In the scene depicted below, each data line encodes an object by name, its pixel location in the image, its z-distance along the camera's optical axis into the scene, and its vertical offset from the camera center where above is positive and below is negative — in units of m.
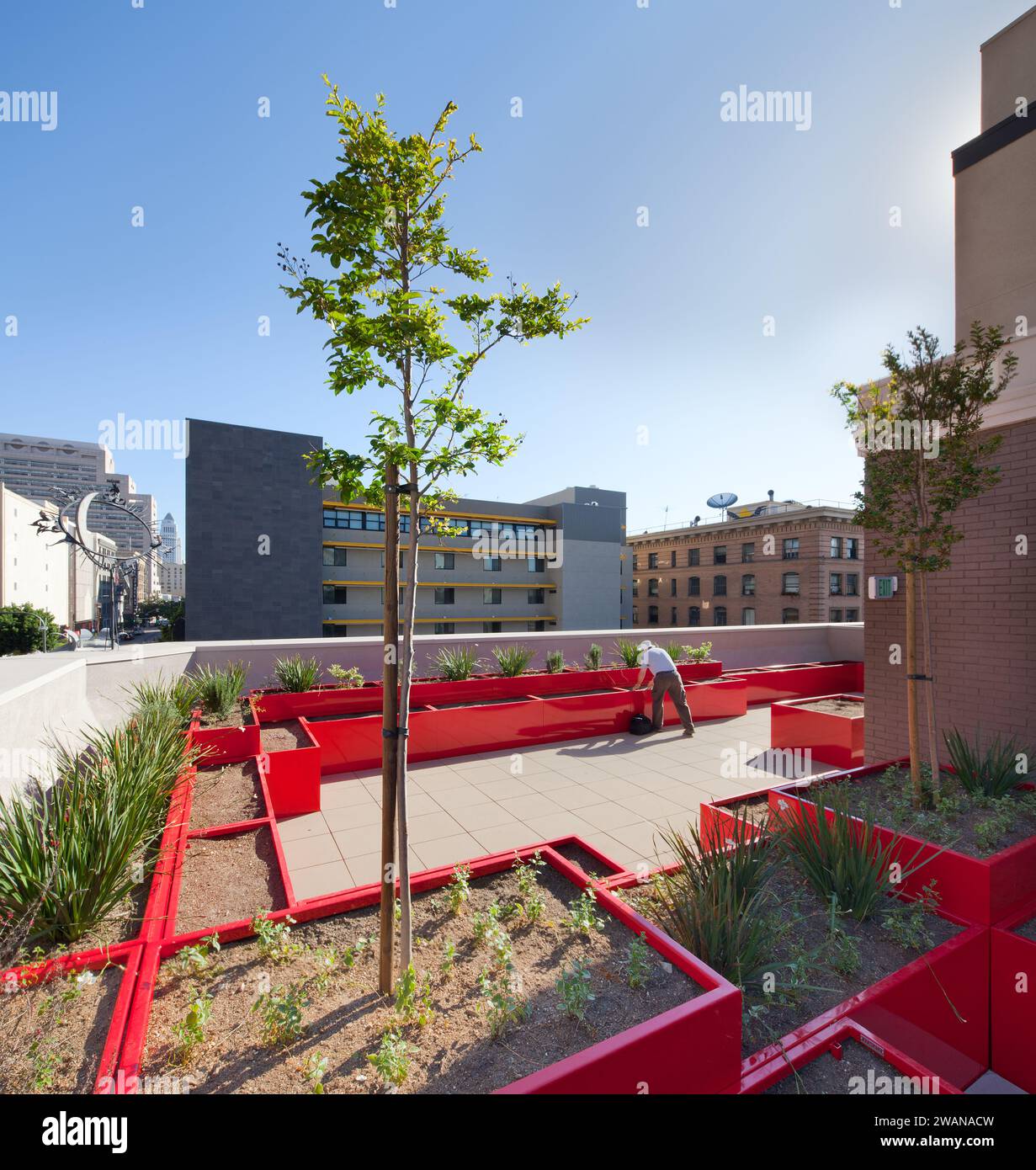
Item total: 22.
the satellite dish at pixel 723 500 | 45.41 +7.53
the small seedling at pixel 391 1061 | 1.89 -1.68
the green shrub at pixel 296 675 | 8.38 -1.34
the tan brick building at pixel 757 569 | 37.00 +1.53
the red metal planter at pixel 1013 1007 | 3.01 -2.35
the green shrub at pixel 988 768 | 4.66 -1.60
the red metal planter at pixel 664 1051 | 1.80 -1.68
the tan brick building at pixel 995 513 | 5.68 +0.83
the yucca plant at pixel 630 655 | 11.01 -1.35
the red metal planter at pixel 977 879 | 3.30 -1.83
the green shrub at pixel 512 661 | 9.88 -1.32
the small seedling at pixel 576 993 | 2.31 -1.75
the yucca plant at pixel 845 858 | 3.35 -1.77
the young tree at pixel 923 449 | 4.58 +1.22
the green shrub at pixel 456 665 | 9.60 -1.36
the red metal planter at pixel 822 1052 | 2.14 -1.95
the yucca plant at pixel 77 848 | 2.56 -1.34
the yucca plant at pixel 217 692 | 7.10 -1.36
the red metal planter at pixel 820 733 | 7.54 -2.08
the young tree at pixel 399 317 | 2.49 +1.34
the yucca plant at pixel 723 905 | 2.70 -1.70
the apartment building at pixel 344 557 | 30.22 +2.11
